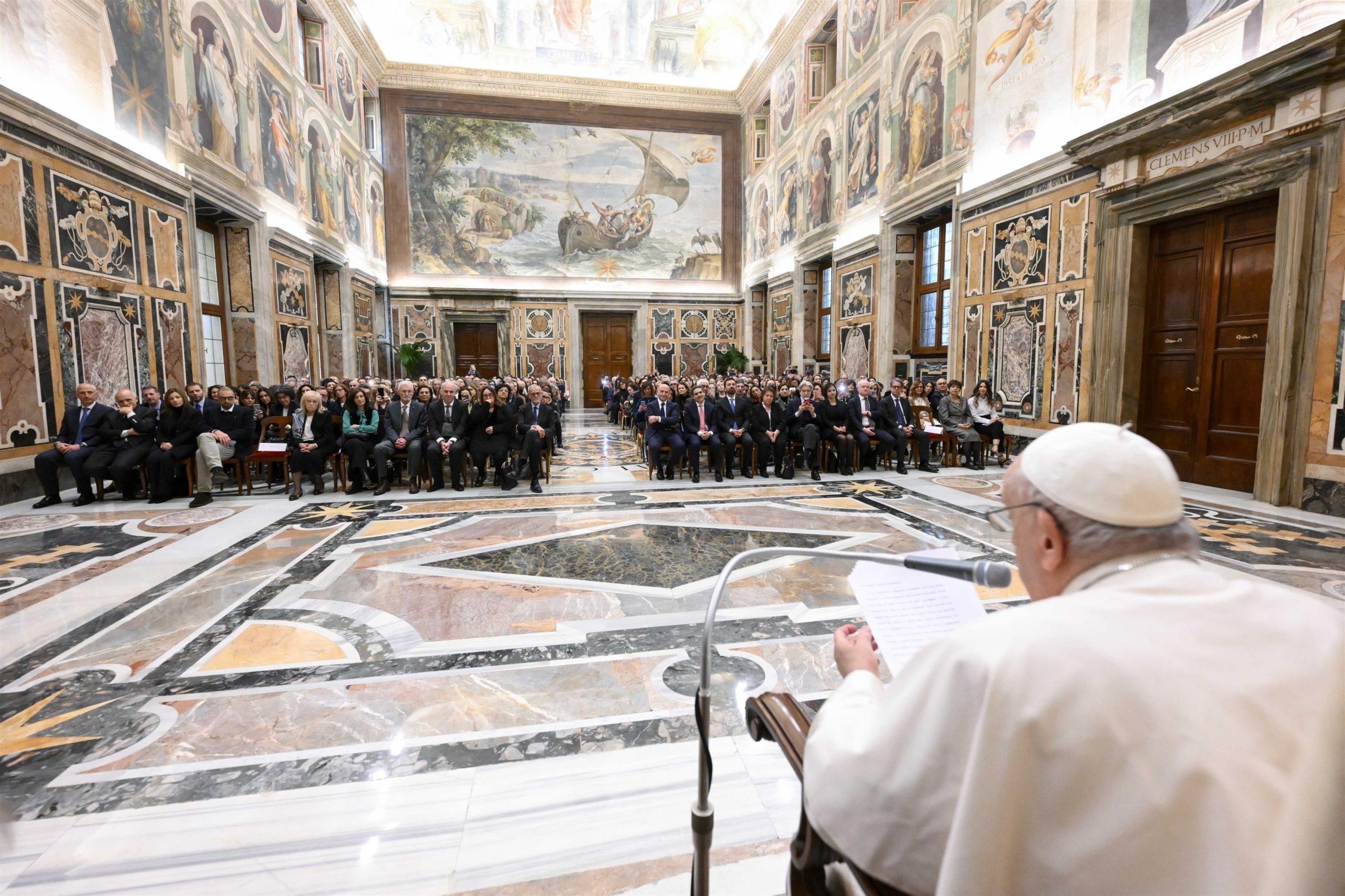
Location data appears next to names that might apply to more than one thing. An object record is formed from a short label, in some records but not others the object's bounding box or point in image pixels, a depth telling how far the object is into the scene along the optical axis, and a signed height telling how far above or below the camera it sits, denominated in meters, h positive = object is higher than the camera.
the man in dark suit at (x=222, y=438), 7.05 -0.61
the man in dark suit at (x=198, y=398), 7.27 -0.15
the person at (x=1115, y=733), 0.72 -0.41
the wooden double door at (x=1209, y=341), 6.40 +0.46
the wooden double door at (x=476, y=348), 20.50 +1.17
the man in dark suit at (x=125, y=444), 6.73 -0.64
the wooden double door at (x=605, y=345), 21.41 +1.32
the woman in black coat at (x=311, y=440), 7.27 -0.65
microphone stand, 1.41 -0.95
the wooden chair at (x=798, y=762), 1.10 -0.75
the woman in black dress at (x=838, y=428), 8.41 -0.59
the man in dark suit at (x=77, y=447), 6.54 -0.66
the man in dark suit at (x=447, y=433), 7.60 -0.61
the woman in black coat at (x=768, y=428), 8.37 -0.58
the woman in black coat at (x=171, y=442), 6.82 -0.63
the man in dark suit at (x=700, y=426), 8.16 -0.56
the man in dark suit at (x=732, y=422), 8.24 -0.51
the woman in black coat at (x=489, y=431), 7.74 -0.57
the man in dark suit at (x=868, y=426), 8.57 -0.58
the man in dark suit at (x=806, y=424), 8.30 -0.55
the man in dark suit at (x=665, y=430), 8.29 -0.61
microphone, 1.04 -0.33
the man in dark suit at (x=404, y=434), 7.46 -0.62
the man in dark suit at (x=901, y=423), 8.55 -0.54
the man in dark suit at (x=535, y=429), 7.75 -0.57
